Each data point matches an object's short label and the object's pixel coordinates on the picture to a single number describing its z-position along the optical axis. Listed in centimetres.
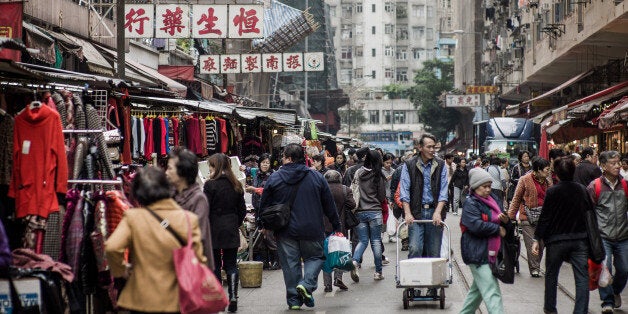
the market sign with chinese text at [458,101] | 6625
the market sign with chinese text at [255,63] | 3072
